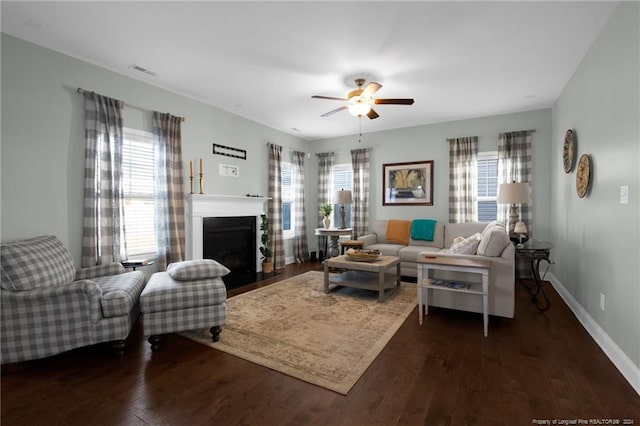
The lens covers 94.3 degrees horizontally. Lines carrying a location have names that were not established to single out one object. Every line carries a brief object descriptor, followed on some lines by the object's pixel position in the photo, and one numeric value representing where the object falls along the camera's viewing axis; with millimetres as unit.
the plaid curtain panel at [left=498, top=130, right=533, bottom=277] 4793
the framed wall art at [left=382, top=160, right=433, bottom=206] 5664
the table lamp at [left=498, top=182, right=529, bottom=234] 3908
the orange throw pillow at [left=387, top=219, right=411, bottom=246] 5426
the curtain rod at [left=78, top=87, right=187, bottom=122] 3146
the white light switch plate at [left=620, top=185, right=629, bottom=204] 2127
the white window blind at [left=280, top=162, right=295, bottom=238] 6277
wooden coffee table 3660
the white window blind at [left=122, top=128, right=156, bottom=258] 3605
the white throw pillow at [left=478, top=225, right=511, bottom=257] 2998
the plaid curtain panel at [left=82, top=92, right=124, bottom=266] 3174
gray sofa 2936
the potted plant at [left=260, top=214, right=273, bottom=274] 5375
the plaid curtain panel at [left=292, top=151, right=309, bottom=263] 6406
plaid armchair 2150
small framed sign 4699
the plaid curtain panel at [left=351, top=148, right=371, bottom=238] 6199
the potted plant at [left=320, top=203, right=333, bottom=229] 6184
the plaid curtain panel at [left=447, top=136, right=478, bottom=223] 5238
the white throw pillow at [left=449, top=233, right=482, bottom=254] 3281
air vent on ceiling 3370
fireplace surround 4188
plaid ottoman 2453
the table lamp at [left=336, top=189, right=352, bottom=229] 5930
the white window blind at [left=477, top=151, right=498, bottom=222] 5121
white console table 2719
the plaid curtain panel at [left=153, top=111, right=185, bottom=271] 3865
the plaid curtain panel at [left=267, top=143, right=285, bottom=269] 5711
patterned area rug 2225
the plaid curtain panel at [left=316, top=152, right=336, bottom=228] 6660
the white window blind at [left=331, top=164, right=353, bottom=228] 6566
